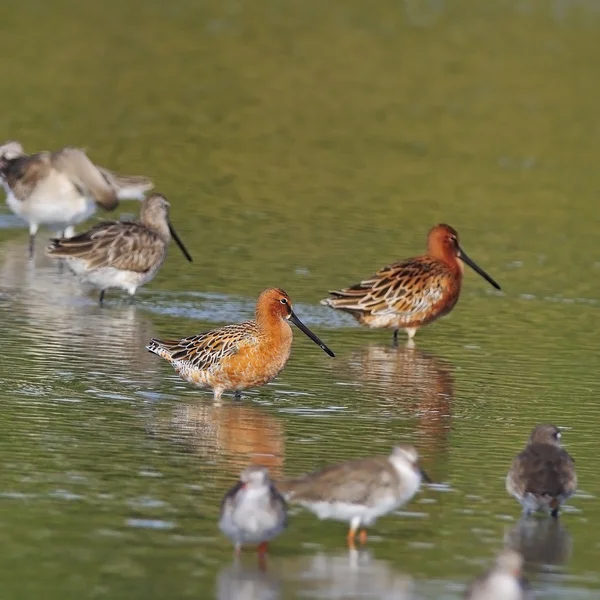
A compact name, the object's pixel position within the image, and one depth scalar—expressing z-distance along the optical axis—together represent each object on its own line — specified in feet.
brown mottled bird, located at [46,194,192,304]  57.00
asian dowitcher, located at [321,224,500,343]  54.29
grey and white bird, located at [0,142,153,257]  66.80
